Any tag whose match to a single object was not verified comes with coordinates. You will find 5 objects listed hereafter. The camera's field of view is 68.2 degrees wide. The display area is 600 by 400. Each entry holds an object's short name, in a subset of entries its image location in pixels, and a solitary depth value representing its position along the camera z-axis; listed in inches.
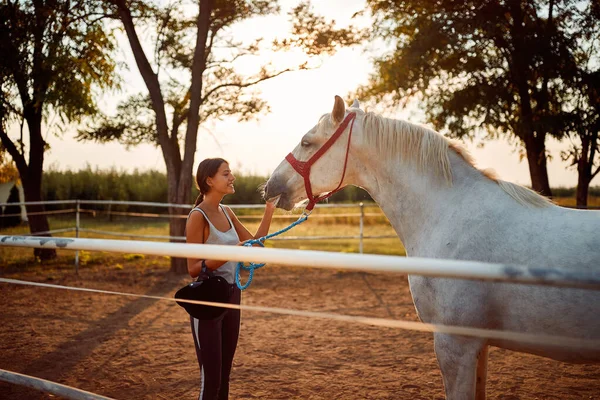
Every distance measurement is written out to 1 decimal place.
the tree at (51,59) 341.1
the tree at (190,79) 356.5
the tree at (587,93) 317.1
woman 90.9
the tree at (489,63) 322.7
